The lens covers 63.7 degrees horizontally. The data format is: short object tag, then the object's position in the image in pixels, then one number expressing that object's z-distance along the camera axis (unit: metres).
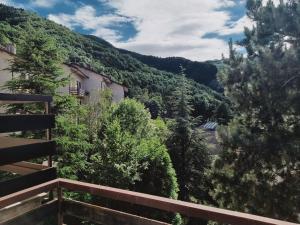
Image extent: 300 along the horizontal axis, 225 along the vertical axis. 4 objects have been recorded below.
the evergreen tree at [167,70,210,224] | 16.02
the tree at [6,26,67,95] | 10.40
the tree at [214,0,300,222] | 7.32
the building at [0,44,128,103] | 15.99
